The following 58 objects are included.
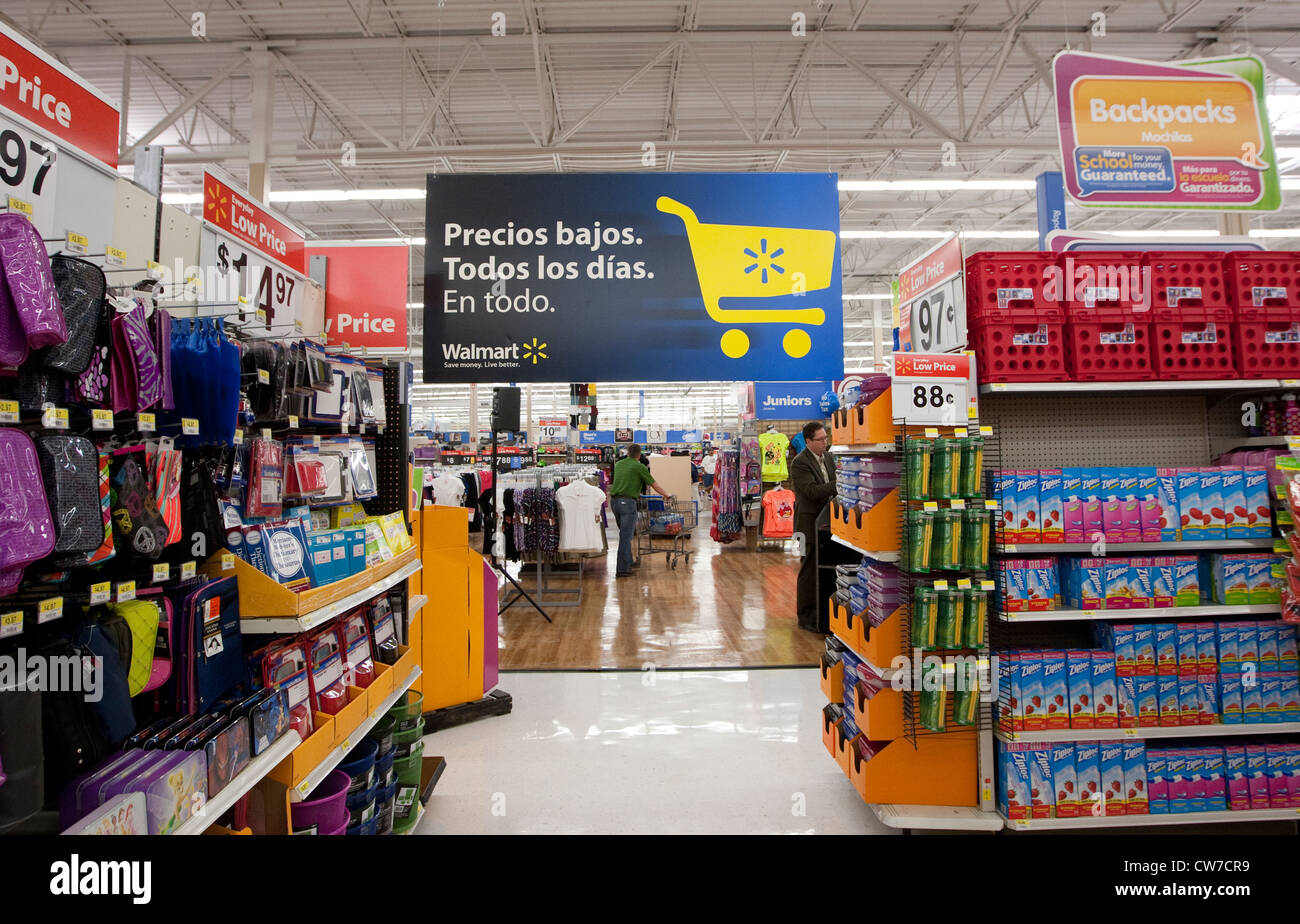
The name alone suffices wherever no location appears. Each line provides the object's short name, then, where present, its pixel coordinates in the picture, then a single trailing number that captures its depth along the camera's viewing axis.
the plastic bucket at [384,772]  2.59
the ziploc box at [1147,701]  2.66
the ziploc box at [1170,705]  2.65
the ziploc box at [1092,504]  2.66
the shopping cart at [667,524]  10.98
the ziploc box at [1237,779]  2.63
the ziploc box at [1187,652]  2.66
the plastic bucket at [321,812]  2.06
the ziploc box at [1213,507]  2.68
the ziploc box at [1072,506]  2.66
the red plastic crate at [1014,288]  2.68
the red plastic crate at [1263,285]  2.71
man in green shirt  8.72
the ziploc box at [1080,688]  2.64
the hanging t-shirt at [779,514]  10.73
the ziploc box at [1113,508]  2.66
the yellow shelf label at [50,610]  1.23
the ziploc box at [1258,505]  2.67
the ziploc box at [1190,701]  2.65
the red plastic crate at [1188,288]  2.71
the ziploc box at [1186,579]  2.66
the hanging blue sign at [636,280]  2.34
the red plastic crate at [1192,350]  2.69
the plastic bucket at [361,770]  2.36
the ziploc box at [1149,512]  2.67
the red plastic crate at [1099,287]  2.69
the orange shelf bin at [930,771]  2.72
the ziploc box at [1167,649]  2.66
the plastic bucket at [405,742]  2.82
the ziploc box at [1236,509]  2.68
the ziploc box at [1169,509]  2.68
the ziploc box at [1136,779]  2.62
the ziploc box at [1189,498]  2.69
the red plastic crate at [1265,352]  2.70
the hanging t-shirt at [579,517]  7.64
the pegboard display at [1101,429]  2.96
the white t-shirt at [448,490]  9.47
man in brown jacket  6.04
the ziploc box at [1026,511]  2.65
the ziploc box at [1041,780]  2.63
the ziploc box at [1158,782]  2.64
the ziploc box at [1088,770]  2.63
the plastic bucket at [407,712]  2.95
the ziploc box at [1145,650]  2.66
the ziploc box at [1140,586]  2.65
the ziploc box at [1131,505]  2.67
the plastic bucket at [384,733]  2.66
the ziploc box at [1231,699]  2.65
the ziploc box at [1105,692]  2.64
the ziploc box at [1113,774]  2.62
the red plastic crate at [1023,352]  2.67
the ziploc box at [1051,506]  2.65
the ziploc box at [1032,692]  2.63
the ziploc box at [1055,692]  2.63
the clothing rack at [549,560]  7.42
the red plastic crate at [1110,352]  2.68
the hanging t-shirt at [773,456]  11.47
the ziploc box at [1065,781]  2.62
